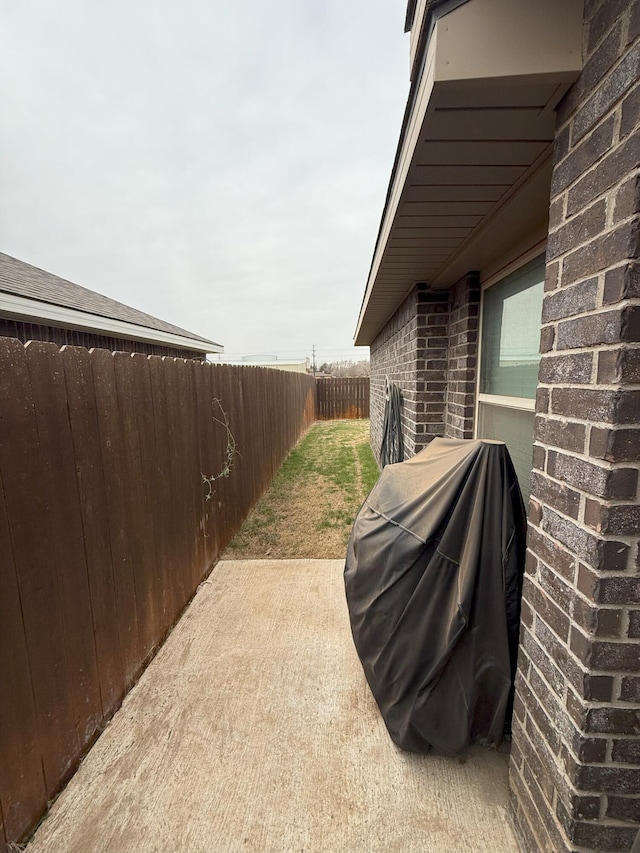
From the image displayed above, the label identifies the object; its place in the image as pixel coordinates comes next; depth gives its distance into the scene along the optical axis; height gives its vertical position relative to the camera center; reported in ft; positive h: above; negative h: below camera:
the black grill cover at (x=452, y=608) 4.97 -3.22
